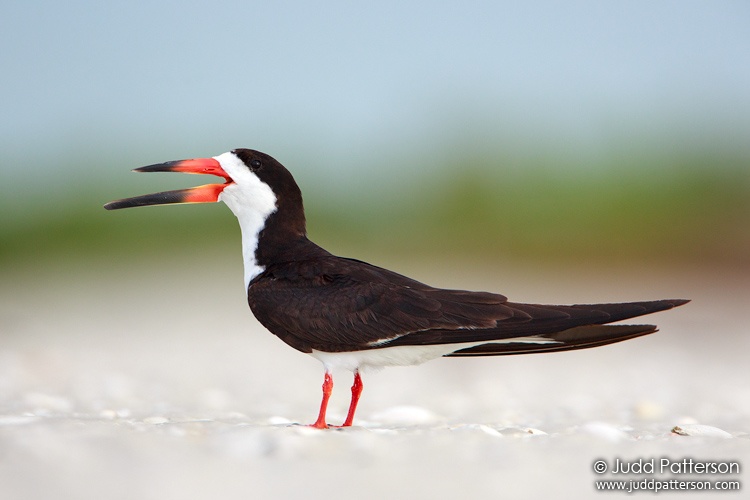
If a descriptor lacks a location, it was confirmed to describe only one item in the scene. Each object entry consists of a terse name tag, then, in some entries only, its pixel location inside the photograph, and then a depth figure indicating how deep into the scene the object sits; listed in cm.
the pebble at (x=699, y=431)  948
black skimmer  925
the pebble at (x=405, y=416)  1144
